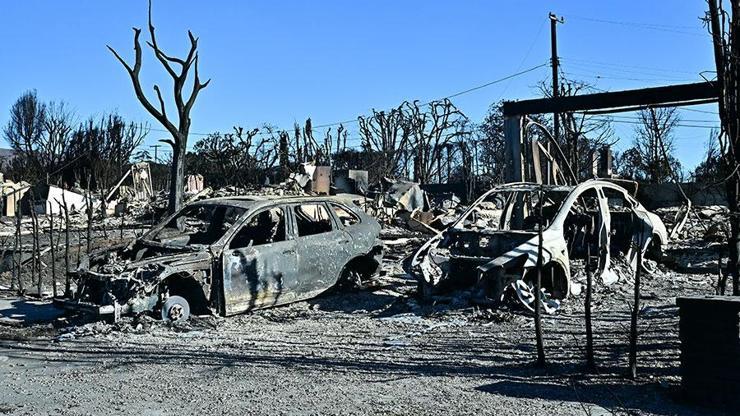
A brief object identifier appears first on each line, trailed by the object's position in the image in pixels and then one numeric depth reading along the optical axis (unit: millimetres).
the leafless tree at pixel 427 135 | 47938
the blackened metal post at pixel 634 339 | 5866
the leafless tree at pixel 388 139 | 49219
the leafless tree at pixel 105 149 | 43094
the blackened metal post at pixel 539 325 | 6484
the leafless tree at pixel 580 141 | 23453
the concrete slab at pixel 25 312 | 9812
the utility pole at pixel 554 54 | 34094
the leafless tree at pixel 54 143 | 46688
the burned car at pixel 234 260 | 8930
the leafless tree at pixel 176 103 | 18328
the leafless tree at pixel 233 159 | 35156
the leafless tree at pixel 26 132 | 49000
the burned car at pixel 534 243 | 9234
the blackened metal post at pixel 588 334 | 6133
